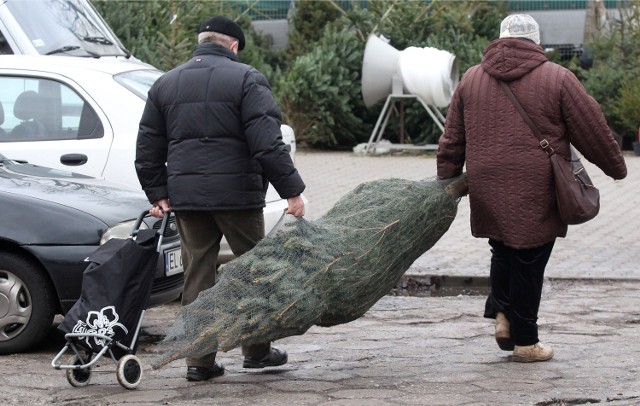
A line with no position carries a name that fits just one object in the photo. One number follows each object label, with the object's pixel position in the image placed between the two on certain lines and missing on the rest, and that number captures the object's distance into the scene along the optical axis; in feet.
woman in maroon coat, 33.85
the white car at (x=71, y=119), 46.74
